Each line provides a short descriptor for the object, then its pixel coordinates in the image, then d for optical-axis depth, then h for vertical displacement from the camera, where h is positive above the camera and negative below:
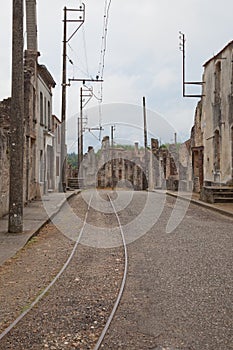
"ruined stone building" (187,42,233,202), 23.44 +2.66
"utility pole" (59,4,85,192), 30.99 +4.97
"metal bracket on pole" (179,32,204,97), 25.45 +5.52
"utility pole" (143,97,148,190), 45.26 +4.51
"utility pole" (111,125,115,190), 56.36 +3.37
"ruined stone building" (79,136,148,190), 55.66 +1.42
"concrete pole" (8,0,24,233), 11.54 +1.39
